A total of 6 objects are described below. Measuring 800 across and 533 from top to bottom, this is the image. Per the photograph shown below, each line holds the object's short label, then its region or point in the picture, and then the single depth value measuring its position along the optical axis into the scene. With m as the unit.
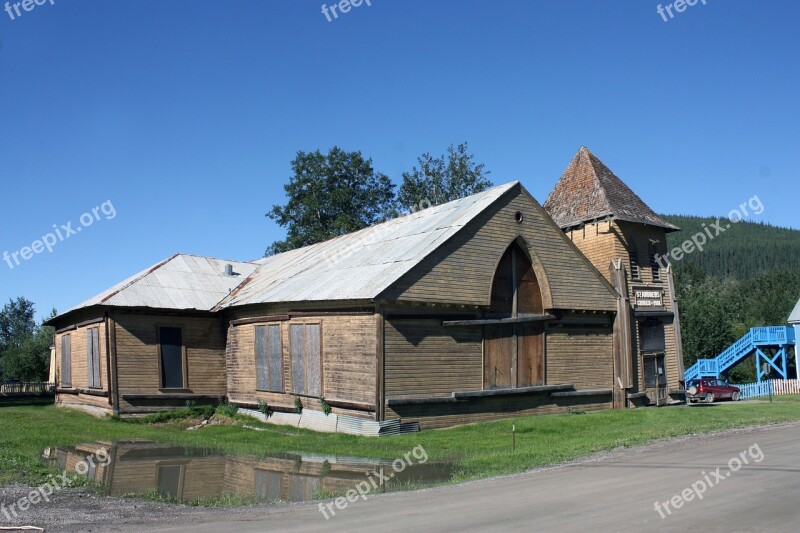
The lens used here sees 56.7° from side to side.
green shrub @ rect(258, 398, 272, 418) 26.58
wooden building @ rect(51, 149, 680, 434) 22.02
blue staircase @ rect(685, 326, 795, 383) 45.44
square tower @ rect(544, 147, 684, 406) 29.52
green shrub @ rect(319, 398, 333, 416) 23.05
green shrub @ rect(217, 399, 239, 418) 28.57
